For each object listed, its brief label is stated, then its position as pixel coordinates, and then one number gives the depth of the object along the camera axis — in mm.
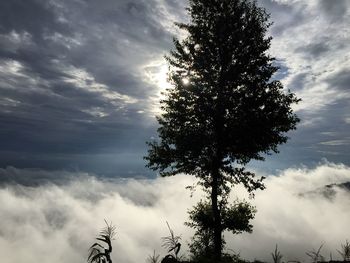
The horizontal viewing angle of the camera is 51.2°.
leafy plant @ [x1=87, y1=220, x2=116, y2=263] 6043
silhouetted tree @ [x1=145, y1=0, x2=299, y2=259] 20281
